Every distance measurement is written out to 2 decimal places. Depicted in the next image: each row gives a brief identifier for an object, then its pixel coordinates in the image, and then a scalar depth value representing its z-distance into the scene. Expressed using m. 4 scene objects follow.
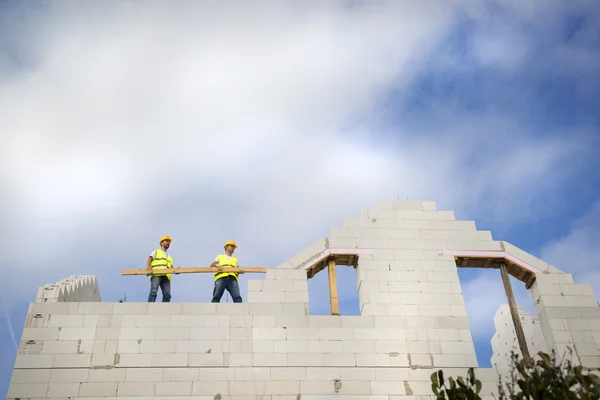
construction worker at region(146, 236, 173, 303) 15.36
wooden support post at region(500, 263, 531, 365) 14.48
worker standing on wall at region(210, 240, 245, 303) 15.18
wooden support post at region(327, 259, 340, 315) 14.73
